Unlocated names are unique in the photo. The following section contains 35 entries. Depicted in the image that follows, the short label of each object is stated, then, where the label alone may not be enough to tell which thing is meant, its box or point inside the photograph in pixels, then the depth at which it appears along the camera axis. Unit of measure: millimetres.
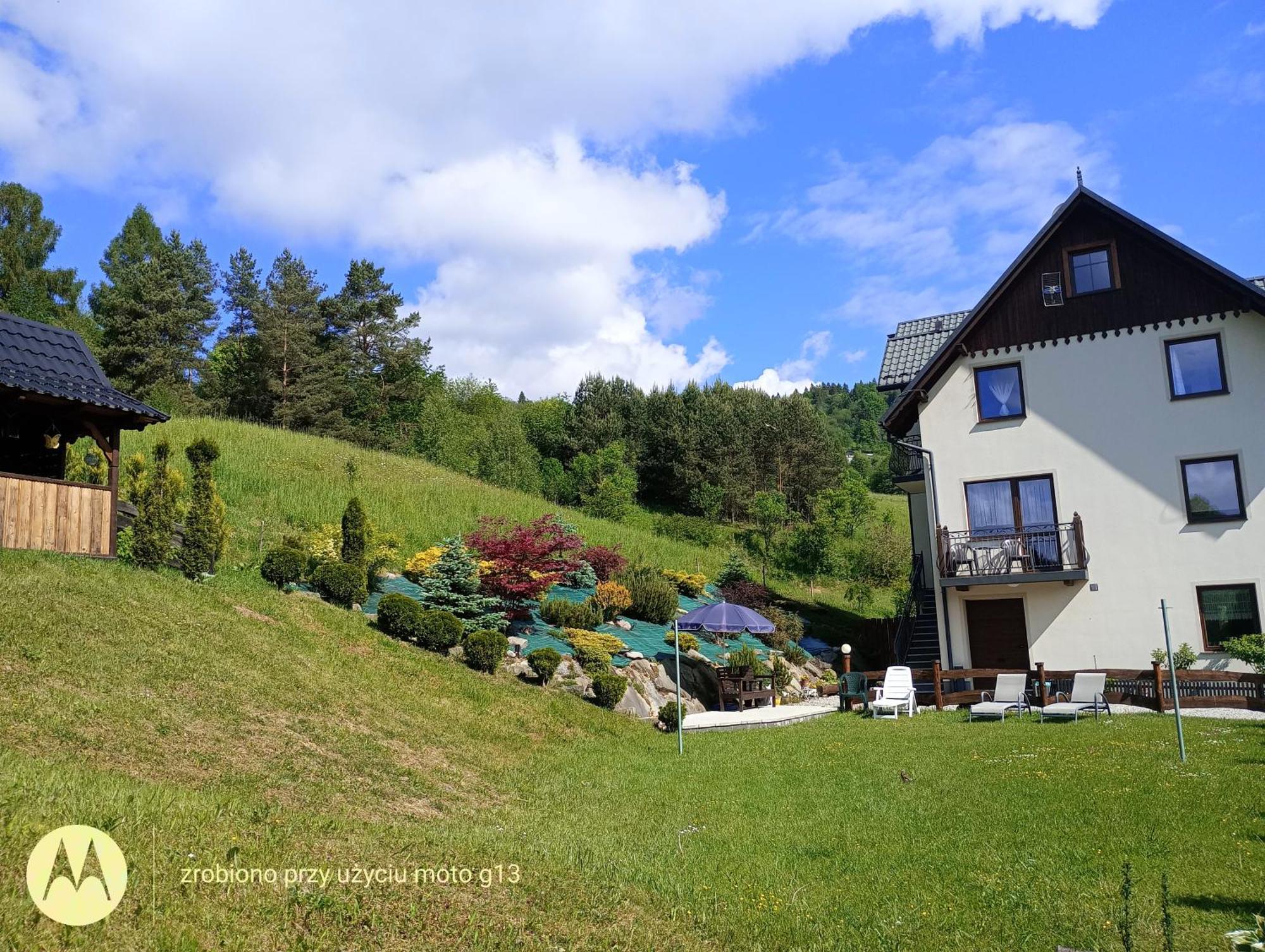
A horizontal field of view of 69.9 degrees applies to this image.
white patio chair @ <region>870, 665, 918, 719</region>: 17125
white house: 18578
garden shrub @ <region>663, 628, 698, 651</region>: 21250
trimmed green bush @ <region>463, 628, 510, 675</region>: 15398
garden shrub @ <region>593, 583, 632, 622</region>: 21625
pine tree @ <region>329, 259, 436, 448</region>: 49156
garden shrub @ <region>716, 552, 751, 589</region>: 29812
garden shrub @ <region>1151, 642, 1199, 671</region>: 17844
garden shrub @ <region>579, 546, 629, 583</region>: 24672
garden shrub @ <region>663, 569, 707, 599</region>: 27562
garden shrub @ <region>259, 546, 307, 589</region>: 15758
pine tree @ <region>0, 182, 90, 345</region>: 44562
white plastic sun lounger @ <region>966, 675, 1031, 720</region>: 15859
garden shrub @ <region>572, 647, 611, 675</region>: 16938
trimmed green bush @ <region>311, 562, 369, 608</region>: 16328
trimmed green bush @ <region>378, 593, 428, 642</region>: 15383
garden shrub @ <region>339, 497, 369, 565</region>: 17625
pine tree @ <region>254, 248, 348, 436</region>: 44625
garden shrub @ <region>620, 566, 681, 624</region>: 23047
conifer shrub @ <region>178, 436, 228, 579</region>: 14797
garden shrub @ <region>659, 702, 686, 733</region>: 16125
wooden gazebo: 13352
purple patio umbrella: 18000
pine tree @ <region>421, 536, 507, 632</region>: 17141
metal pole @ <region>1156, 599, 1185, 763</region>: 10242
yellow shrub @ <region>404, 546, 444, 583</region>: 20505
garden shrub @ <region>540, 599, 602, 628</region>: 19984
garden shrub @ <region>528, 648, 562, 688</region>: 15945
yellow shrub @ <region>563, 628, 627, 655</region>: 17578
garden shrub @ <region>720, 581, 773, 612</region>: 27844
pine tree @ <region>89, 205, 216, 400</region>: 43156
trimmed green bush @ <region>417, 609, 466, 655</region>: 15414
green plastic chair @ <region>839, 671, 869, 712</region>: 18422
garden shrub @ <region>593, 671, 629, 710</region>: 16188
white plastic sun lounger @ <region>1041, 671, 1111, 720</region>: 14945
